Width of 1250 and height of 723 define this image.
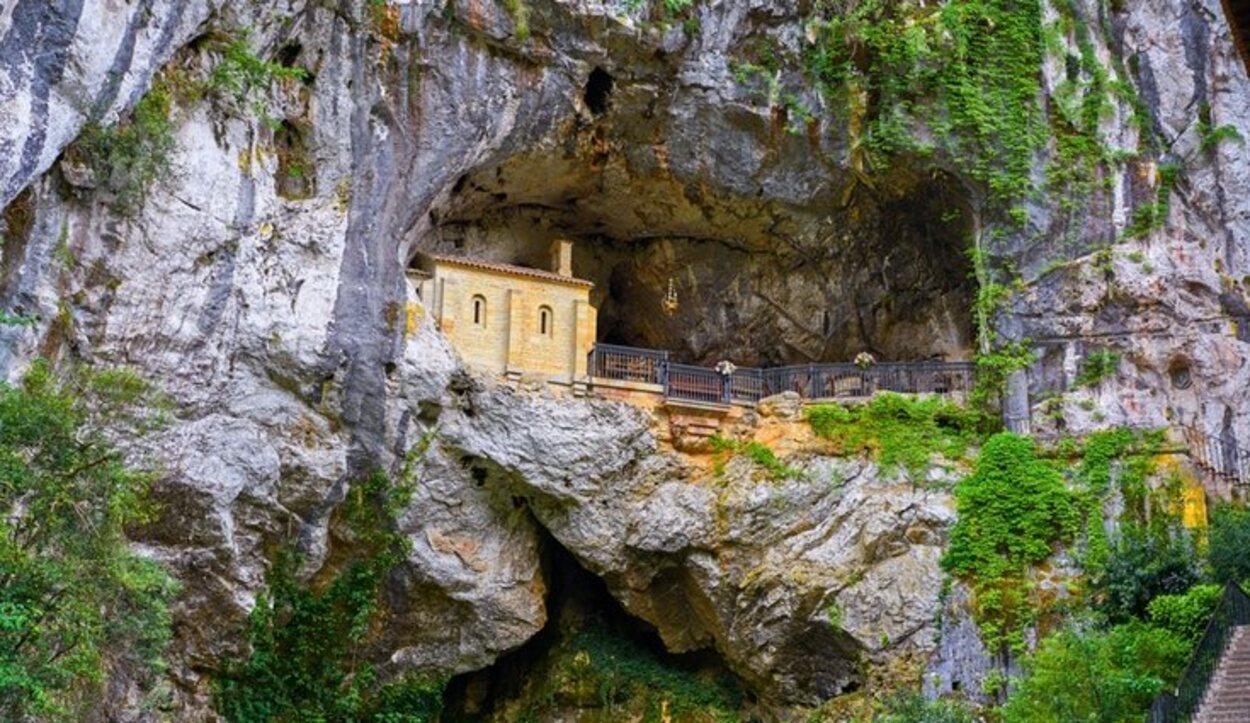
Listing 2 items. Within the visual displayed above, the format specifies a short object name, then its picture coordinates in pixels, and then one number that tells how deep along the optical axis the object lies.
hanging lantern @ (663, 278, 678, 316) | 31.87
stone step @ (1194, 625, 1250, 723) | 15.72
